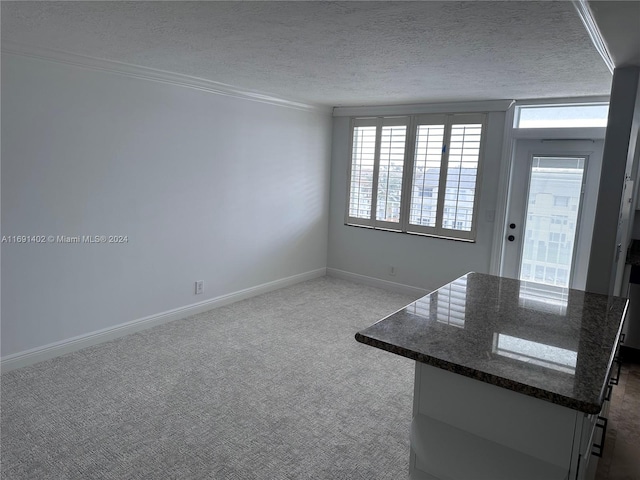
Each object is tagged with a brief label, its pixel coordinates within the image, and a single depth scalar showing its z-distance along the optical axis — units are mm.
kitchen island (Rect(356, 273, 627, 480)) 1410
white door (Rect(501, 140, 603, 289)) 4379
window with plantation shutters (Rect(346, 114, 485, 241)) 5059
